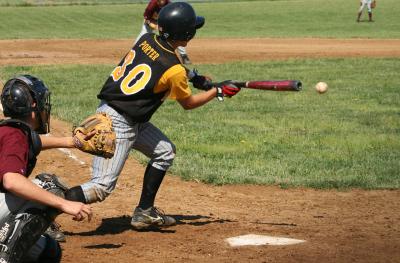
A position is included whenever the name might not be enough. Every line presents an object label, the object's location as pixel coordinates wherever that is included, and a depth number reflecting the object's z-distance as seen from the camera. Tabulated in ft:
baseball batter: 39.45
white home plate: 38.93
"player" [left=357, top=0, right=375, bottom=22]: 230.89
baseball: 56.08
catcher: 29.27
